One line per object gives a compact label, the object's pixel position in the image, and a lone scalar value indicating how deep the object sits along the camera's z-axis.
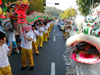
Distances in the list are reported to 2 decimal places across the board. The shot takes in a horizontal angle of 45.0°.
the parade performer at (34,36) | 6.72
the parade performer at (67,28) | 10.94
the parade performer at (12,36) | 6.80
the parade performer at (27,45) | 4.62
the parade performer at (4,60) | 3.08
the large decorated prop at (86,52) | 2.28
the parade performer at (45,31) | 10.21
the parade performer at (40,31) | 8.38
